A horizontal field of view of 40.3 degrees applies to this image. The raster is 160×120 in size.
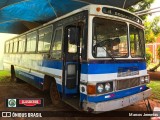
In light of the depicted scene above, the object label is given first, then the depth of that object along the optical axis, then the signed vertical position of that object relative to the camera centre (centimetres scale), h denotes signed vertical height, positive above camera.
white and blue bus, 533 -7
